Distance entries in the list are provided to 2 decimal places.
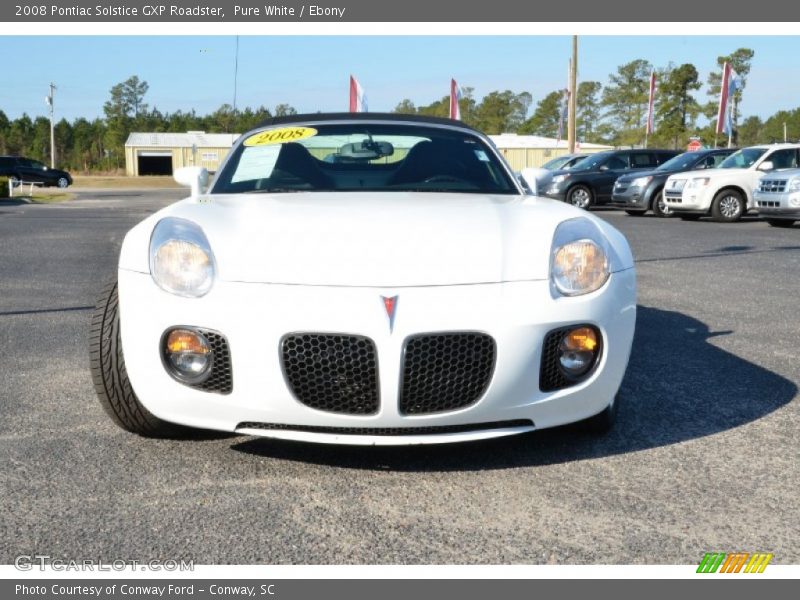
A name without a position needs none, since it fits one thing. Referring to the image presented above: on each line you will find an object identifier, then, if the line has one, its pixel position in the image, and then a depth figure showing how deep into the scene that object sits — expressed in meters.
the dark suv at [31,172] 40.47
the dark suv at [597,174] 21.55
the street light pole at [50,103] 64.81
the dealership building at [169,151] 74.81
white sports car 2.88
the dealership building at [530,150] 71.75
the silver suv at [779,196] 14.91
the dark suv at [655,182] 18.97
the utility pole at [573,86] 29.94
